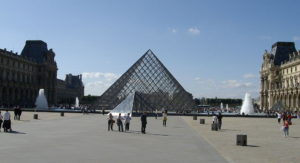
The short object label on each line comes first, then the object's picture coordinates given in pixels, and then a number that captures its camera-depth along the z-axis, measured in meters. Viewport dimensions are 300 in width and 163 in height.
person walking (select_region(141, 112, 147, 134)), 14.61
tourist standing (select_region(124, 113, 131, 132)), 15.67
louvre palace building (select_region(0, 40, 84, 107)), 58.97
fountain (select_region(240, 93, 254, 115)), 50.12
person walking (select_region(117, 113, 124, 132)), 15.48
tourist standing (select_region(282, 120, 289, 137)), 14.68
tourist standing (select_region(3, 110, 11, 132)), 13.99
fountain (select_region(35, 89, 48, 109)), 54.17
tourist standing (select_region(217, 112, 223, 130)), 18.26
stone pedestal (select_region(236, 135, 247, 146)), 11.12
